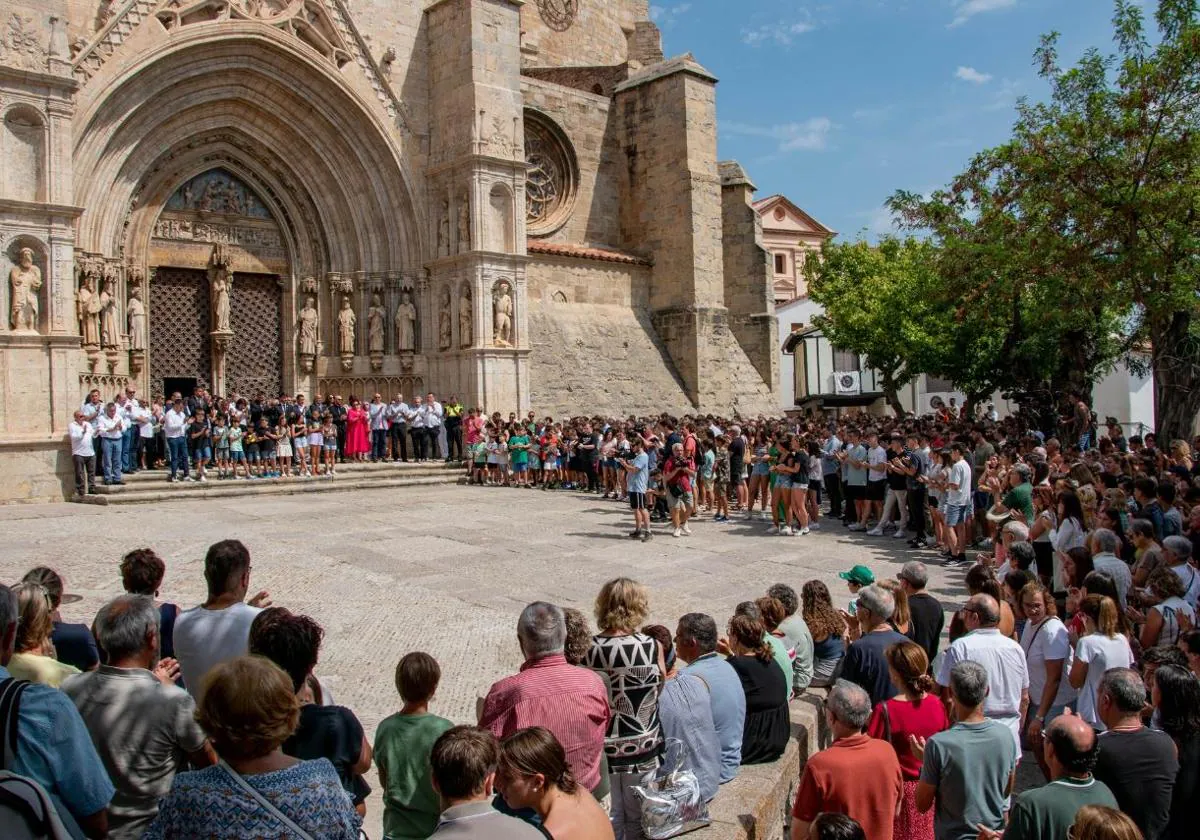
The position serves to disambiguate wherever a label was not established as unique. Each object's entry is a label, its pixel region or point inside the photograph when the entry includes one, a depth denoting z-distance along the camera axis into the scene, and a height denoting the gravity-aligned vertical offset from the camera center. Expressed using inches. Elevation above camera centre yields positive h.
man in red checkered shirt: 139.6 -42.2
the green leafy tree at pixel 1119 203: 503.8 +114.8
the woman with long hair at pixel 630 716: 154.7 -49.6
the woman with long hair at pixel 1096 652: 185.2 -48.4
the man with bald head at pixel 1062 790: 125.6 -52.2
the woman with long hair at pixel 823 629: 223.1 -51.9
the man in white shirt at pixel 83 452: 555.2 -14.9
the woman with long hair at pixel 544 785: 110.6 -43.2
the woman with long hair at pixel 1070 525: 297.6 -37.7
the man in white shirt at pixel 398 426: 749.9 -4.8
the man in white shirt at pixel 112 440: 565.6 -8.3
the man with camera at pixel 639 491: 477.4 -38.3
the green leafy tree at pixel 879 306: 1112.8 +129.6
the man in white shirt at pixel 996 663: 180.4 -49.0
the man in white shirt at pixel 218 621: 156.2 -32.9
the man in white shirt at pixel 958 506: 430.3 -44.7
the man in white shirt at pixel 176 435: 597.3 -6.7
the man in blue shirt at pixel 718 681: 166.9 -47.4
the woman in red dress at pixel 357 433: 735.1 -9.5
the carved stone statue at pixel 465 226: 772.6 +157.6
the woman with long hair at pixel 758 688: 178.2 -52.0
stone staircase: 563.5 -41.3
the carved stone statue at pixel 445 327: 792.3 +77.2
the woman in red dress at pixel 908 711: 160.1 -51.4
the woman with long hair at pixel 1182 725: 132.7 -47.7
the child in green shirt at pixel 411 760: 130.4 -47.2
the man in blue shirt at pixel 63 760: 101.7 -36.2
